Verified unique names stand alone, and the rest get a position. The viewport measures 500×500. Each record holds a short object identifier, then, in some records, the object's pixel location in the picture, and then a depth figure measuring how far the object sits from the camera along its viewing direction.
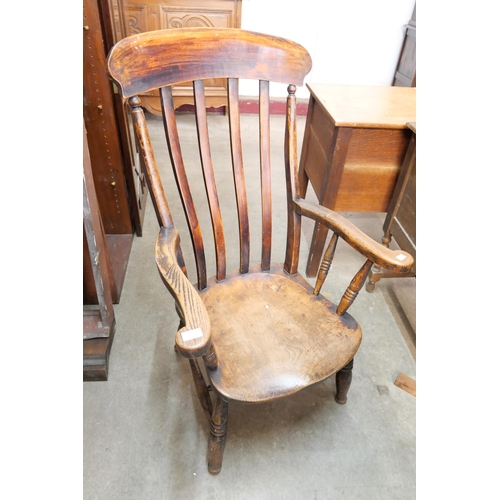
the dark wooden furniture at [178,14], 2.71
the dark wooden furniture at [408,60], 3.27
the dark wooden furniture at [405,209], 1.47
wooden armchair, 0.89
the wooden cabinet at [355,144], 1.45
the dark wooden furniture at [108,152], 1.42
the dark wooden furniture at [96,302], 1.24
